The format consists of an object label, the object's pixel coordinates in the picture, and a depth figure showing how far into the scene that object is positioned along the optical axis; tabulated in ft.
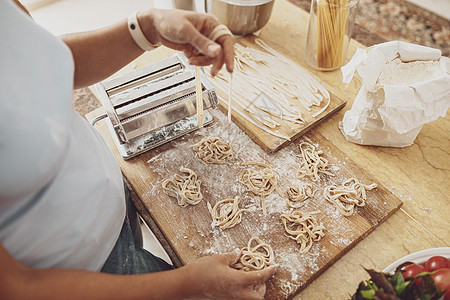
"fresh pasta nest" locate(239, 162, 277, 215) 4.34
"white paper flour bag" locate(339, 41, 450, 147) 4.08
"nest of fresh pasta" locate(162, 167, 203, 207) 4.25
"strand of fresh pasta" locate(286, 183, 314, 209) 4.26
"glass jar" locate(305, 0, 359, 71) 5.03
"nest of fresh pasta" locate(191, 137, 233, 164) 4.67
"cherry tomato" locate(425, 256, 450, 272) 3.14
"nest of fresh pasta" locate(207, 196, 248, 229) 4.08
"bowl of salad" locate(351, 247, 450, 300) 2.57
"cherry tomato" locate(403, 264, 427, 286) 3.06
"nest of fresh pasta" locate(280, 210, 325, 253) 3.92
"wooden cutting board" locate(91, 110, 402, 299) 3.84
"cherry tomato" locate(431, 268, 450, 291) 2.79
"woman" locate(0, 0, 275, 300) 2.55
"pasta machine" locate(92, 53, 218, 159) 4.51
